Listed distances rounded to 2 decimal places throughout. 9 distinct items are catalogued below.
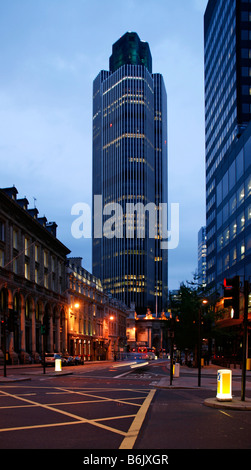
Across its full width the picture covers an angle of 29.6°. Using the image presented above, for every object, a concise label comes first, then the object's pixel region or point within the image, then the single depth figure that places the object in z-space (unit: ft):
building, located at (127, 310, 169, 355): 180.83
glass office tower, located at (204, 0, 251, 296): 203.62
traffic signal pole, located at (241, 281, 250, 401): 53.03
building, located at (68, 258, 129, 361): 277.03
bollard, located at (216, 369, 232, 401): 50.80
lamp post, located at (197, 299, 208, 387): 77.34
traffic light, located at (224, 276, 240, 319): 51.89
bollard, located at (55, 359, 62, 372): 125.18
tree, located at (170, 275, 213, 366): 166.91
